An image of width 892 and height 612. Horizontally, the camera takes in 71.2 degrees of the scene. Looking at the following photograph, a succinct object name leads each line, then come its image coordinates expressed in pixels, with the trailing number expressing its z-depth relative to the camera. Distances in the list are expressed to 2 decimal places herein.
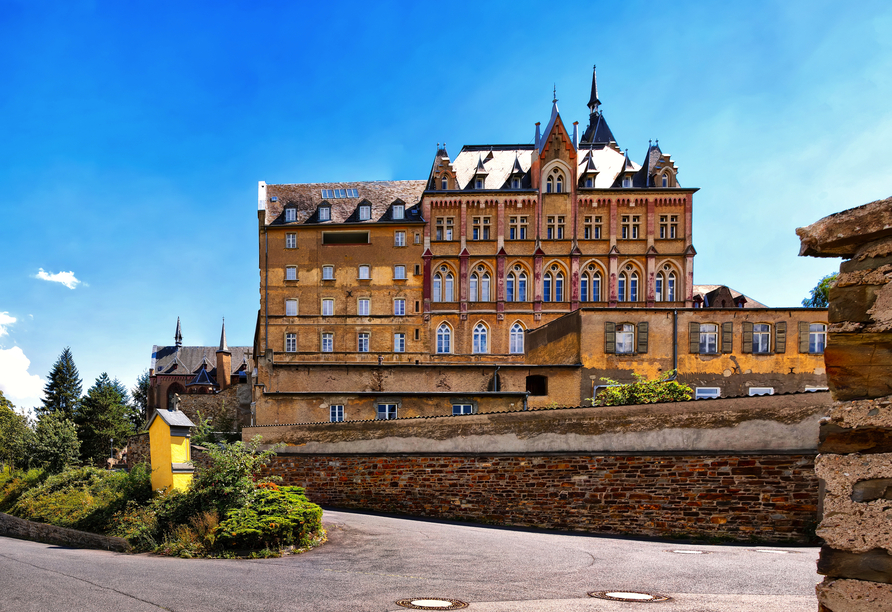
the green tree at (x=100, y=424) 51.25
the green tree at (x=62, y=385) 62.62
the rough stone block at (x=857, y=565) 2.88
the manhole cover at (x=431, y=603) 6.99
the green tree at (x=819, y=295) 51.79
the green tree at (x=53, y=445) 27.83
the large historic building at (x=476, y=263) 46.19
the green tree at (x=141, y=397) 74.50
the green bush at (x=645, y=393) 19.31
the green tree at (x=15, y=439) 28.35
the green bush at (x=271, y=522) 11.28
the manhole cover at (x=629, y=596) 7.26
